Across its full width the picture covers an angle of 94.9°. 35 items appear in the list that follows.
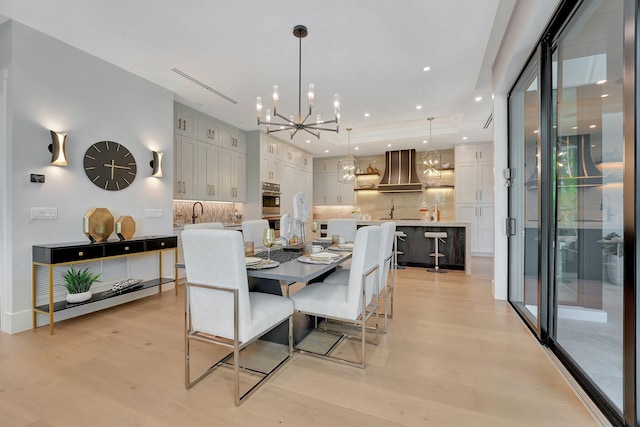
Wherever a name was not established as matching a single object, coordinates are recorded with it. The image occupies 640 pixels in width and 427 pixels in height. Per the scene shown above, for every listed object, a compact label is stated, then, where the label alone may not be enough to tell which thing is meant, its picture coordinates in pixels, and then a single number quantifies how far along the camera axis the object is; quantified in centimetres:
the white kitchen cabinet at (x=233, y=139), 568
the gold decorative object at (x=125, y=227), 342
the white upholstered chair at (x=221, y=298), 166
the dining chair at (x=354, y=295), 206
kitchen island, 543
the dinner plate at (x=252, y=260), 202
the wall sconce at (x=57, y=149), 294
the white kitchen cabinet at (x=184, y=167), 470
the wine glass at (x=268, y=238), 230
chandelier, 268
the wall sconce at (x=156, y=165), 397
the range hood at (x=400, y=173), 773
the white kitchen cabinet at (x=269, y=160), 629
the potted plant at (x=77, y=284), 295
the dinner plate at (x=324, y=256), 221
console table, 271
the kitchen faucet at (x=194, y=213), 531
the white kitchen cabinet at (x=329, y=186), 867
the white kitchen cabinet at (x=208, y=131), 515
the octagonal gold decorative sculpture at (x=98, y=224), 311
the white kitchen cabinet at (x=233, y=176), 568
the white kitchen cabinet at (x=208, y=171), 514
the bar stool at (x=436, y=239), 532
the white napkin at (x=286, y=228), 290
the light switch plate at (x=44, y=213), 283
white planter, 292
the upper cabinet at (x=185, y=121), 469
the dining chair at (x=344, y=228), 406
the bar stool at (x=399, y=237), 564
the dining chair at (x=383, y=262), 254
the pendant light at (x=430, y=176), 725
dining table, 182
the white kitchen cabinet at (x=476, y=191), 706
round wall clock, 330
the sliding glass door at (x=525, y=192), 275
